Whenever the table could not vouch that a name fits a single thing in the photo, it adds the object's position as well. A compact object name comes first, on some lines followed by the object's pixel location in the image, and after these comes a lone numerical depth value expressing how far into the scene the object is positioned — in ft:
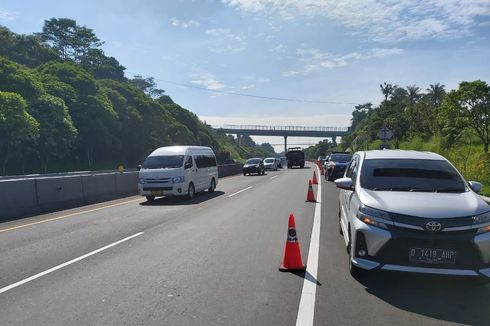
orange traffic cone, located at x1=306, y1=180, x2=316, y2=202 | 55.01
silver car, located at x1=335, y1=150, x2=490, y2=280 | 18.34
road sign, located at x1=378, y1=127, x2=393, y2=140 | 123.60
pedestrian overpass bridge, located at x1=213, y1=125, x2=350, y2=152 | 437.17
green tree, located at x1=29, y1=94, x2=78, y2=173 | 151.84
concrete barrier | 46.62
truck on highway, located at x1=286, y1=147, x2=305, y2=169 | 202.28
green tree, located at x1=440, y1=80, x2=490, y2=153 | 93.66
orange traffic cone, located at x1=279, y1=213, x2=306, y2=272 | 22.58
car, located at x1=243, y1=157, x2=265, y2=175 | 134.72
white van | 57.98
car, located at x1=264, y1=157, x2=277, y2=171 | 178.19
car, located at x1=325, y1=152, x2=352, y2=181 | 90.99
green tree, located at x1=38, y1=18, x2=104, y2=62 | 317.83
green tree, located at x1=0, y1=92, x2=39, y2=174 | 131.08
